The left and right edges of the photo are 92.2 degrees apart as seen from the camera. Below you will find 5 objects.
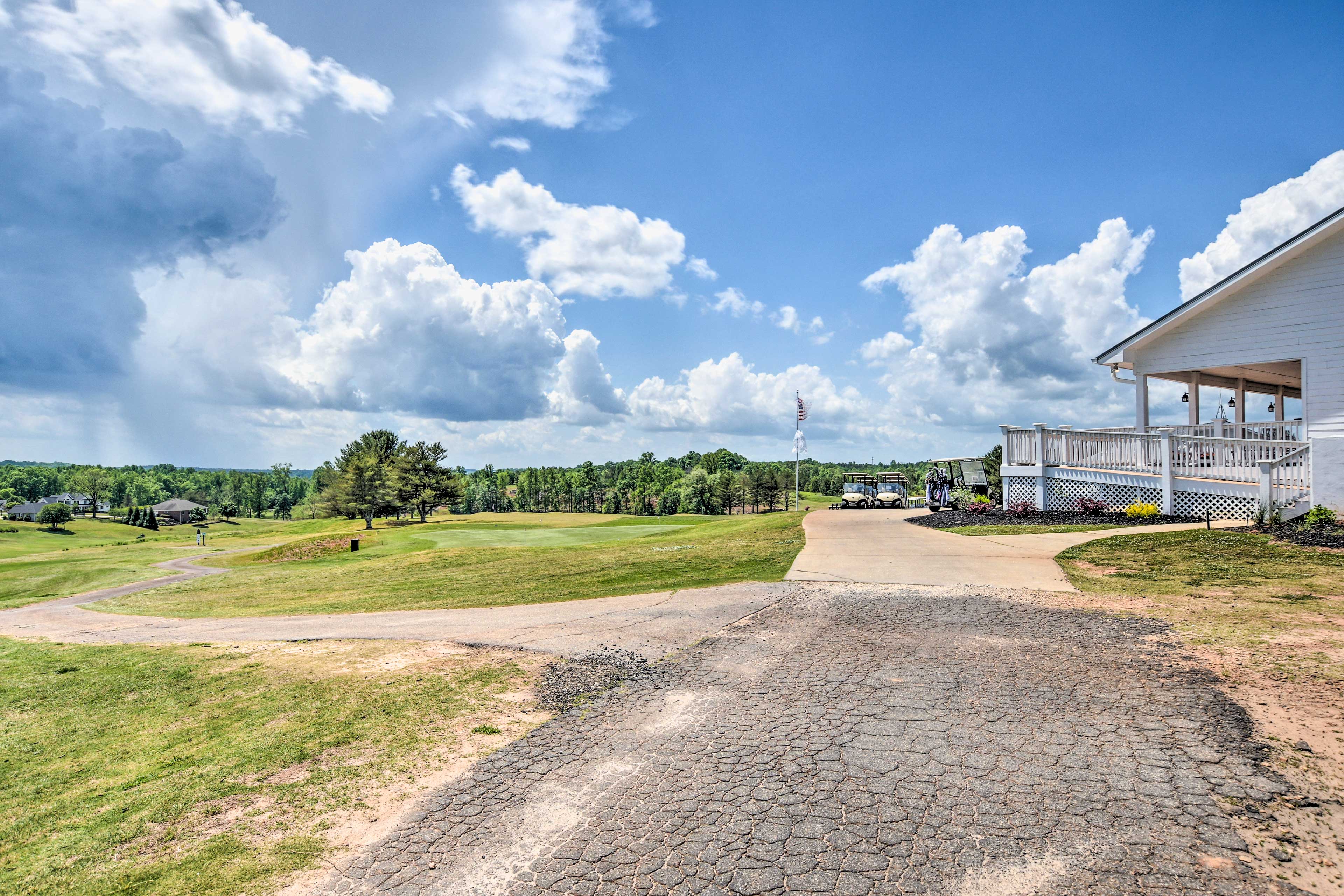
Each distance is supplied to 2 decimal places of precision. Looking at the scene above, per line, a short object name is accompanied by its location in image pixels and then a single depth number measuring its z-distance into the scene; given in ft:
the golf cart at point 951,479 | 82.43
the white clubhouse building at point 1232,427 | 50.85
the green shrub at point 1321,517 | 42.34
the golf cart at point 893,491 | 98.63
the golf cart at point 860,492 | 98.84
